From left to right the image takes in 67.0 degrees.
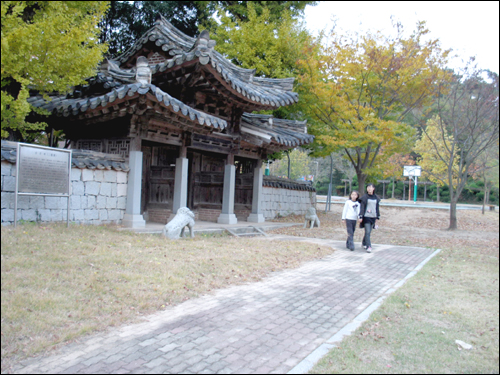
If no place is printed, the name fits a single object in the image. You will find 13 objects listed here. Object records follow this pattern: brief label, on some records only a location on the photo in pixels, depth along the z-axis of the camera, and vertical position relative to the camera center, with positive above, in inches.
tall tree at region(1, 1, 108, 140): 233.0 +93.7
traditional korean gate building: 412.5 +72.1
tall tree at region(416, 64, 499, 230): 579.2 +131.9
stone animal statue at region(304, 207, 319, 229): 629.6 -46.6
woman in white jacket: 421.7 -25.5
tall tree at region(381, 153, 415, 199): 1376.0 +120.7
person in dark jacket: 416.8 -23.1
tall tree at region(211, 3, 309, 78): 799.7 +305.3
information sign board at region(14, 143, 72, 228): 298.7 +3.7
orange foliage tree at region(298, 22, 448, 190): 645.3 +186.1
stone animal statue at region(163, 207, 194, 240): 391.5 -44.4
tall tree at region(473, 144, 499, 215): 628.3 +68.6
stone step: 499.6 -63.9
